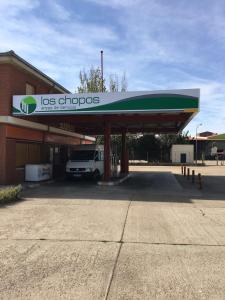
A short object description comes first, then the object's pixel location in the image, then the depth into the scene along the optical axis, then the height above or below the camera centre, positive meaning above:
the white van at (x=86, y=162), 13.54 -0.38
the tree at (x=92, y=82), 30.77 +9.24
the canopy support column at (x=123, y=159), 18.58 -0.28
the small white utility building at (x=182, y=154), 31.90 +0.21
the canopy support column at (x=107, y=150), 12.34 +0.24
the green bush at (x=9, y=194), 8.06 -1.33
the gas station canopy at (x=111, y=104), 10.59 +2.31
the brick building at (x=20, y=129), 11.23 +1.39
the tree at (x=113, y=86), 31.66 +8.97
